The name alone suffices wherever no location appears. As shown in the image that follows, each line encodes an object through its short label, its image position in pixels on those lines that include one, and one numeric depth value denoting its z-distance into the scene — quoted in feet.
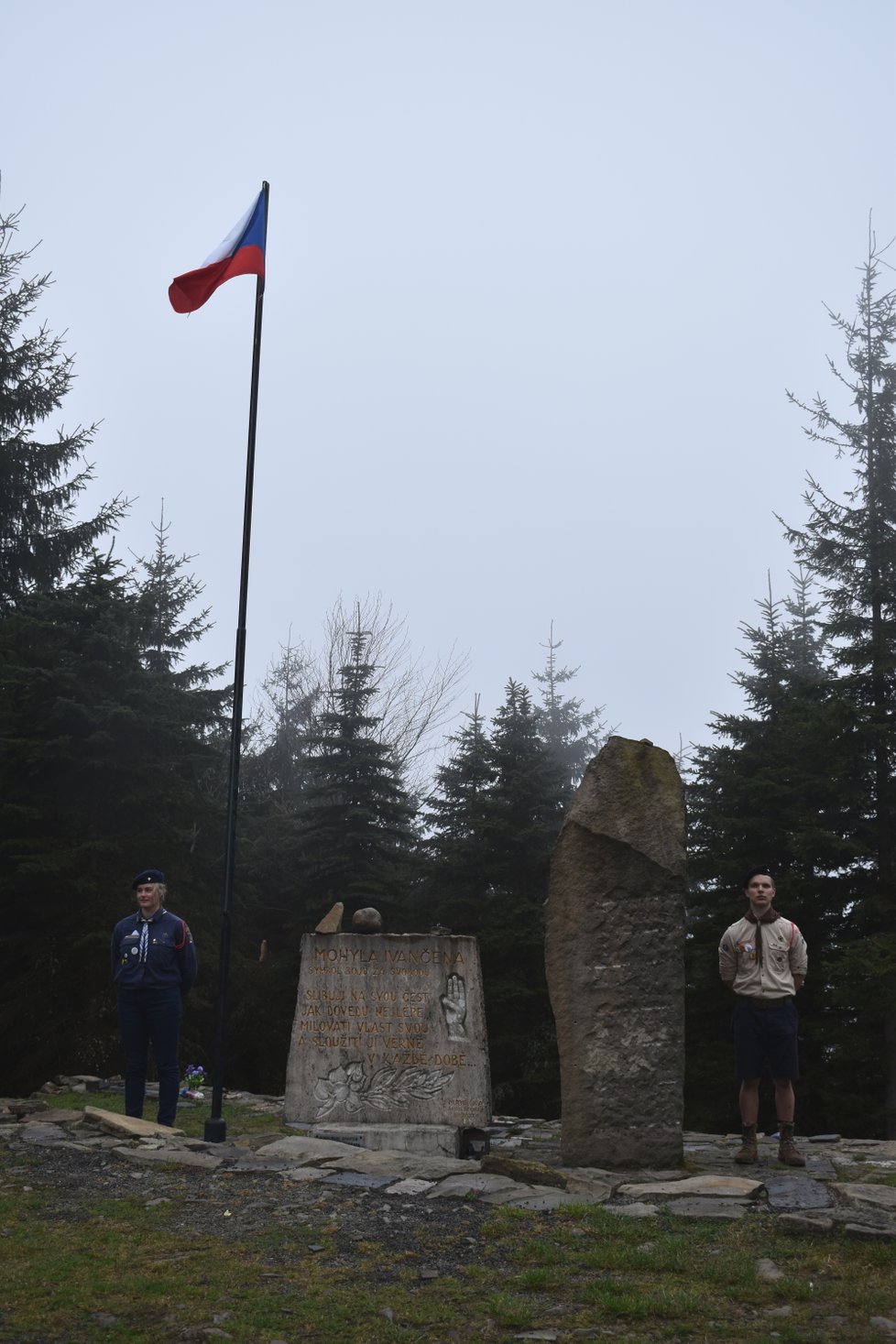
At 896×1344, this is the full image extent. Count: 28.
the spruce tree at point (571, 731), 145.69
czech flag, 33.60
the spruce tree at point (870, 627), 46.91
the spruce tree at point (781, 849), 49.83
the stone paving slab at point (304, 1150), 25.49
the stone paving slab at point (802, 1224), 18.53
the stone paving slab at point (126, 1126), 27.50
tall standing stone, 25.76
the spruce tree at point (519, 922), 58.39
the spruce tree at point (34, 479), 64.39
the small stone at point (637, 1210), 20.44
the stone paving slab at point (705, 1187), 21.61
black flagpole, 27.81
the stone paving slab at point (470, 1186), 22.12
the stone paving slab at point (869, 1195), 20.07
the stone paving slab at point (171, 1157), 24.57
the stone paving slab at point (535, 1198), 21.20
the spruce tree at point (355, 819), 65.31
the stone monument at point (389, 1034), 30.12
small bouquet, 39.73
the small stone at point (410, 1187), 22.27
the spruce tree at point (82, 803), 50.29
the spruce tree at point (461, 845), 64.44
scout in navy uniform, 28.66
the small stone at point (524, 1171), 23.31
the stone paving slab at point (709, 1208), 20.15
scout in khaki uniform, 25.91
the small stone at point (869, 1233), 17.98
